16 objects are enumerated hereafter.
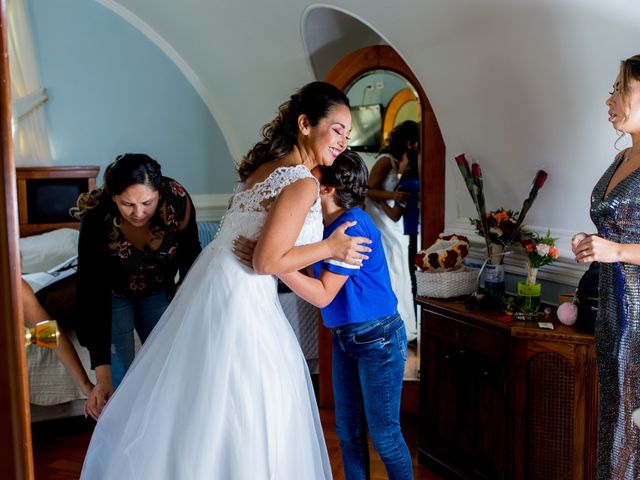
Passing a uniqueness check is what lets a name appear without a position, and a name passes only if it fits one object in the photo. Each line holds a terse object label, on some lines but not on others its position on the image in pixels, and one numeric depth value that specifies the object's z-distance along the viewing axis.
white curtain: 4.79
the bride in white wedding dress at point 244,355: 1.66
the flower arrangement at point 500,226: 2.61
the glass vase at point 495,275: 2.62
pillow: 4.40
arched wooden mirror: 3.21
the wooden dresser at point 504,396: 2.25
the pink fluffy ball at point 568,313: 2.31
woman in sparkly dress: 1.81
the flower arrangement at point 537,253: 2.32
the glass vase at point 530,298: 2.48
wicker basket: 2.79
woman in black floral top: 2.15
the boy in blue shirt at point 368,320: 2.07
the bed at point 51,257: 3.23
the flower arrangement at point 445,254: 2.73
